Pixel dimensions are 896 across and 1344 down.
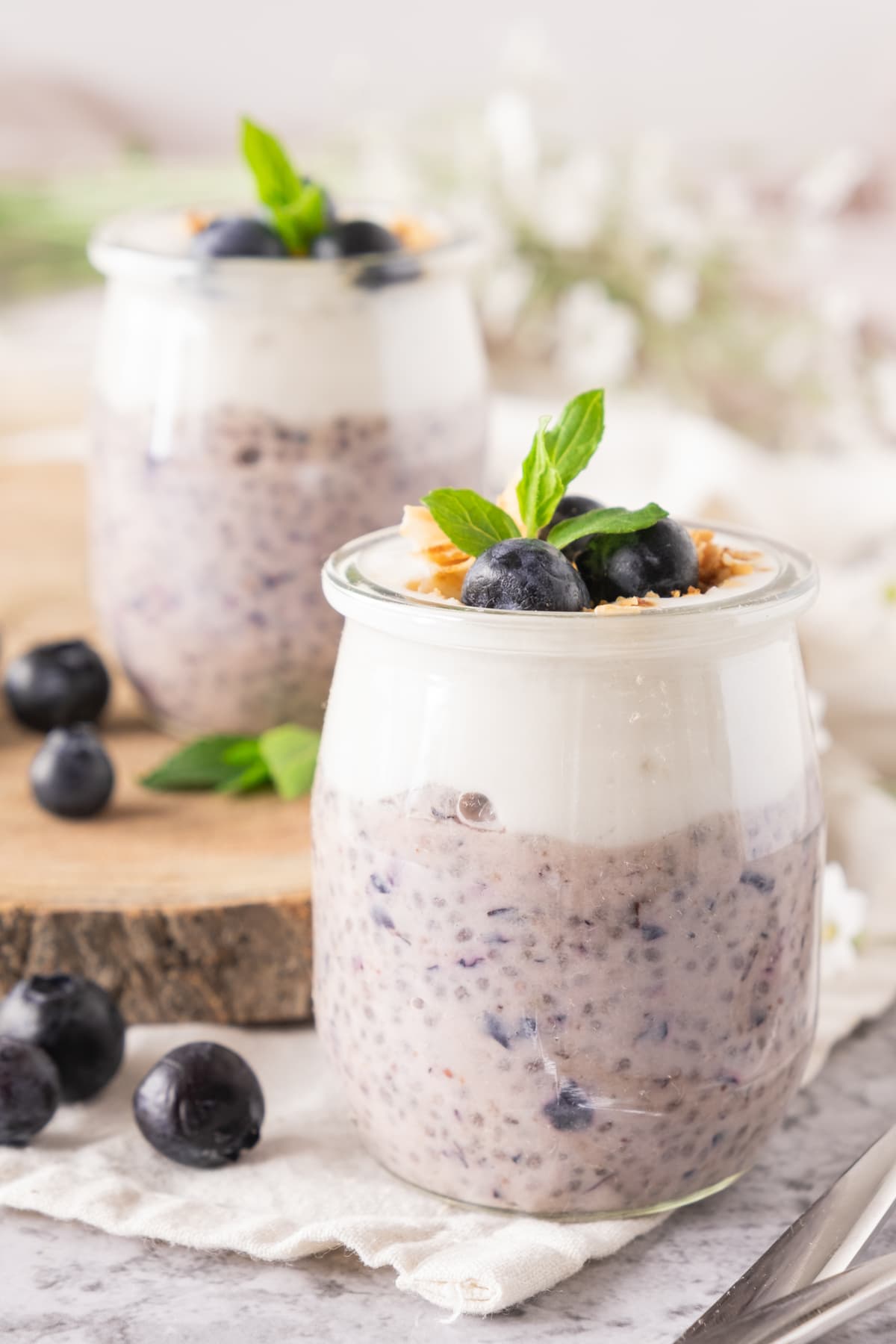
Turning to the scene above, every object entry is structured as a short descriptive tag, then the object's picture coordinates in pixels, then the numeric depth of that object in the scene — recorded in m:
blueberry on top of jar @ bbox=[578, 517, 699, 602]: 0.54
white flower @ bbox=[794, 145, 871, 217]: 1.19
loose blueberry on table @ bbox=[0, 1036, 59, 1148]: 0.57
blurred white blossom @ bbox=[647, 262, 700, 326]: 1.12
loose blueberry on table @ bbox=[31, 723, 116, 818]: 0.65
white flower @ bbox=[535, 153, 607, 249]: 1.08
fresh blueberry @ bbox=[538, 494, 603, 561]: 0.55
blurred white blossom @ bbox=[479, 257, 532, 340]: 1.09
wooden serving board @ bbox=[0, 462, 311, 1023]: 0.61
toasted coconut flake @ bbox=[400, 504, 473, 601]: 0.55
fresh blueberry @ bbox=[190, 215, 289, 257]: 0.65
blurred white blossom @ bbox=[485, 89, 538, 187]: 1.09
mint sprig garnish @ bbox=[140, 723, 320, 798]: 0.65
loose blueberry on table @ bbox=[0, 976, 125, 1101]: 0.58
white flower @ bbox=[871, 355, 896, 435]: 1.12
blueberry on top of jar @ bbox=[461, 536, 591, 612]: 0.53
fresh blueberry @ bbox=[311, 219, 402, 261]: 0.66
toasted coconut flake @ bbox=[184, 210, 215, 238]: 0.67
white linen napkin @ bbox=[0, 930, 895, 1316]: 0.54
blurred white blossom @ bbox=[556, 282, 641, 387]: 1.10
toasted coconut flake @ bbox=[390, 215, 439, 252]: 0.67
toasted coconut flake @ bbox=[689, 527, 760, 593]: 0.55
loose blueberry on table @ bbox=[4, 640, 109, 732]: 0.69
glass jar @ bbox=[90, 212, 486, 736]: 0.66
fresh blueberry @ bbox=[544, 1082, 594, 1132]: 0.54
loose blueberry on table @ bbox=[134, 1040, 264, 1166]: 0.56
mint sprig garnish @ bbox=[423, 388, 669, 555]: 0.54
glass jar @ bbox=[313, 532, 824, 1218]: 0.53
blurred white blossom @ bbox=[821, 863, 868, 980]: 0.62
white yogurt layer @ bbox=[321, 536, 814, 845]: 0.53
